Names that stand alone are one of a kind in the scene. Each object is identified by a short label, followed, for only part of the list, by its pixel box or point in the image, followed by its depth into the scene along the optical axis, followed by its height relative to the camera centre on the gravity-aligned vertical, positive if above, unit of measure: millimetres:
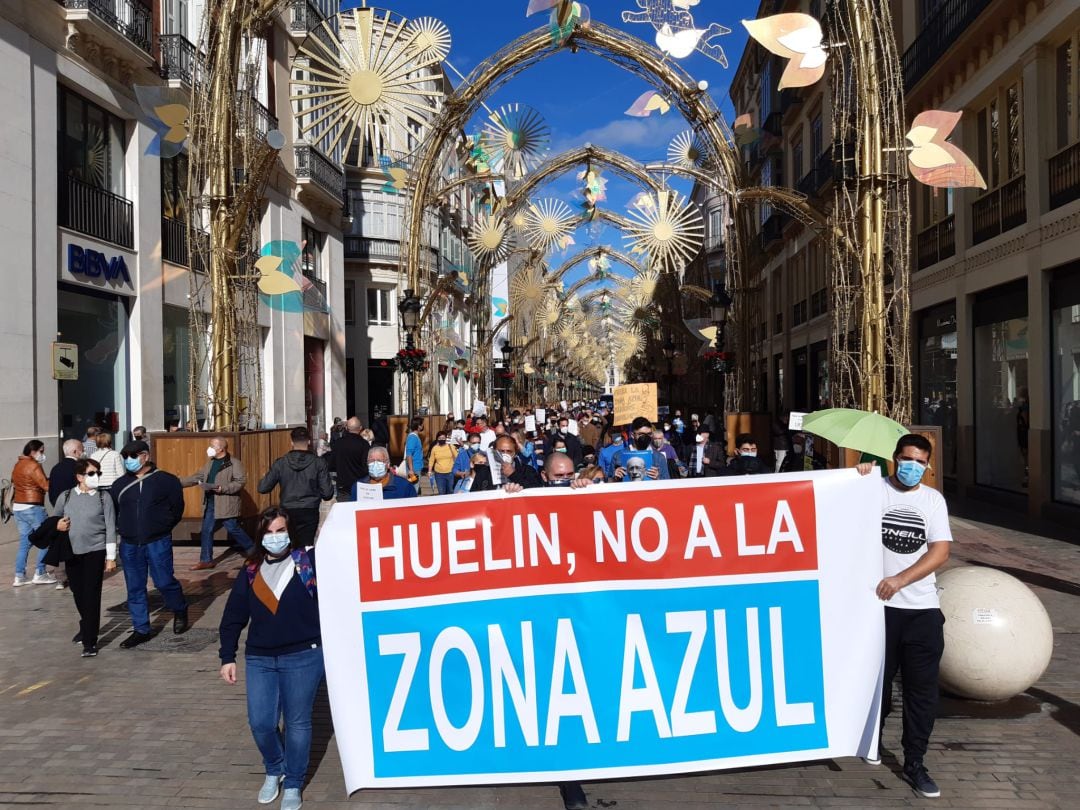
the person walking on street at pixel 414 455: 13980 -740
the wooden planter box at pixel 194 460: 12539 -657
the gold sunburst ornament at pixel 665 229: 28141 +5982
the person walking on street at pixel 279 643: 4355 -1170
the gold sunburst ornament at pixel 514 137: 28875 +9380
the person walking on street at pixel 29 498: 9969 -933
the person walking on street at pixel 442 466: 14625 -927
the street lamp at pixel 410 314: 21062 +2449
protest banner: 4531 -1205
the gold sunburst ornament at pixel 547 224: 35281 +7734
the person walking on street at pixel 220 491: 10727 -956
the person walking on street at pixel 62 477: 9641 -678
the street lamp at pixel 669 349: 27688 +1938
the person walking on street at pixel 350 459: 11836 -630
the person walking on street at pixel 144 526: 7473 -963
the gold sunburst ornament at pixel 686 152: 27000 +8249
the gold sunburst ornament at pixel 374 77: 17953 +7115
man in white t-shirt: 4516 -1023
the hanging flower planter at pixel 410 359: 21219 +1337
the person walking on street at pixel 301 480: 9023 -704
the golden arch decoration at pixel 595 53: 19734 +7575
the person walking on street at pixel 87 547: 7109 -1088
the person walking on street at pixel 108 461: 10820 -569
